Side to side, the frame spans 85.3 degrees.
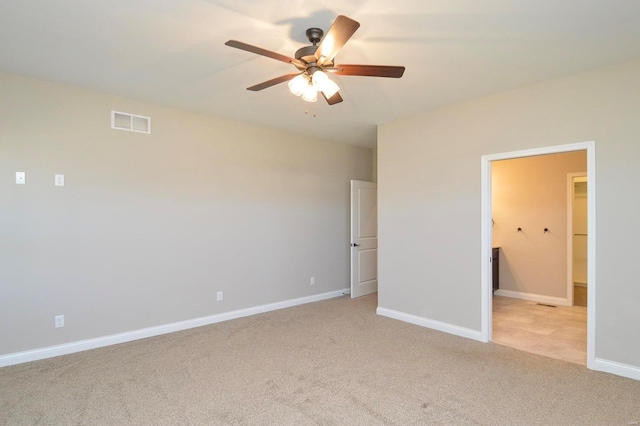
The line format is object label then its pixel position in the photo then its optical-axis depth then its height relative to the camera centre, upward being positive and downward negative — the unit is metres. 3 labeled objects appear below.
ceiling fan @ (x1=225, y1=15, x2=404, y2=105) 1.96 +0.92
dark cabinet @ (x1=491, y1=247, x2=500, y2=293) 5.85 -0.99
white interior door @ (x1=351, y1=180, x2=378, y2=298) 5.70 -0.50
